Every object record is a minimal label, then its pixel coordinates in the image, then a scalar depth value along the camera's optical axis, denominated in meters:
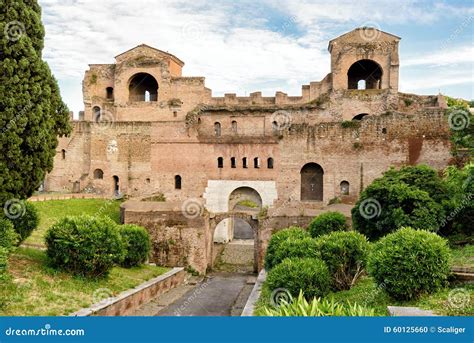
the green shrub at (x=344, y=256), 13.21
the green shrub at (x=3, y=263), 11.52
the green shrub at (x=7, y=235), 12.82
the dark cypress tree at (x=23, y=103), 13.59
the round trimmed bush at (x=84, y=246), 15.35
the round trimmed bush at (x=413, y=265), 10.55
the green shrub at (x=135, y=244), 19.77
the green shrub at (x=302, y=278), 11.84
